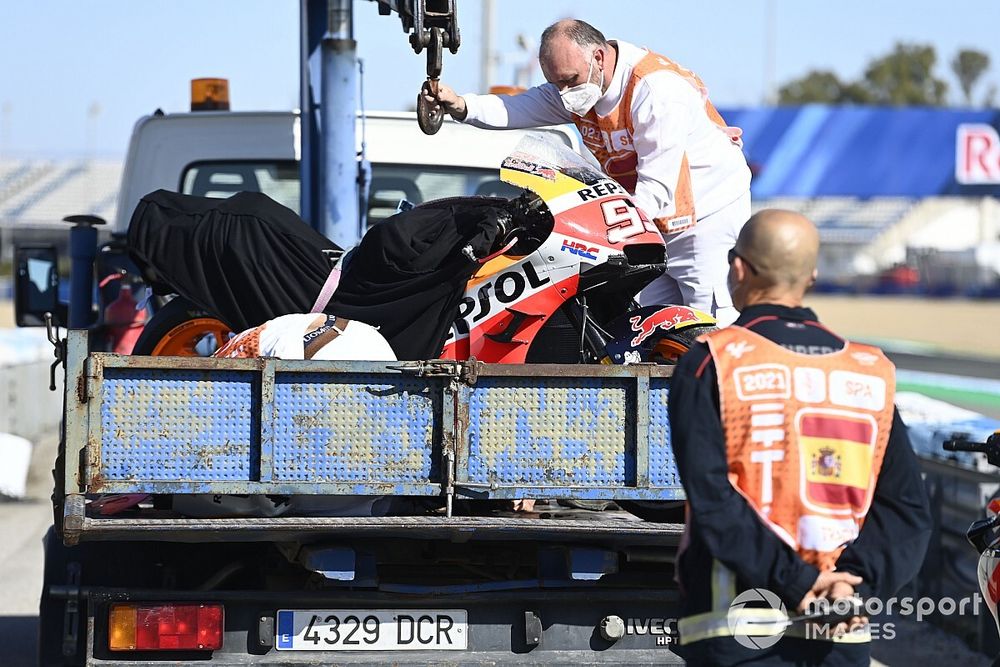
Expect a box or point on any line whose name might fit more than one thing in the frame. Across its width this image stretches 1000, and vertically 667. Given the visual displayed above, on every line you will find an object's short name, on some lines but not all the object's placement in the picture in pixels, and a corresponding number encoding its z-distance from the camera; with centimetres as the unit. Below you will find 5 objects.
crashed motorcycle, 943
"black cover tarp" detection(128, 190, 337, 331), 975
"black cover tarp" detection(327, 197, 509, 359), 934
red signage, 6587
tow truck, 800
